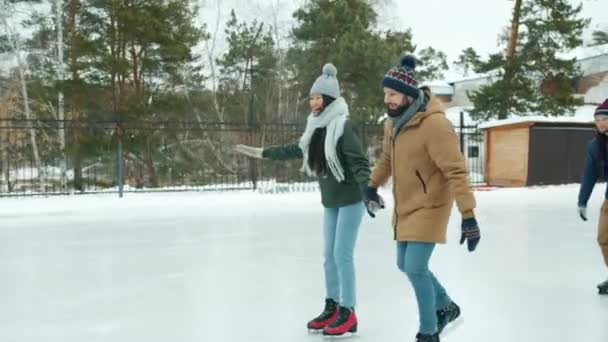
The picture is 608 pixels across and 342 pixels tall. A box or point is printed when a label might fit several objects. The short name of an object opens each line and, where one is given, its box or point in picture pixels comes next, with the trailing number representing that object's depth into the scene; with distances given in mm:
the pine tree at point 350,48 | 18734
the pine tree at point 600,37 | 33250
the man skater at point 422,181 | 2787
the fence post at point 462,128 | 16364
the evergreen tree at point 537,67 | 20094
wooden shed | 16047
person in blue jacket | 4219
